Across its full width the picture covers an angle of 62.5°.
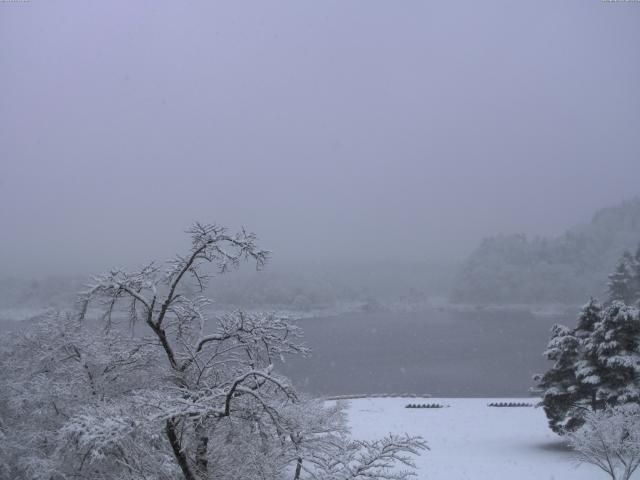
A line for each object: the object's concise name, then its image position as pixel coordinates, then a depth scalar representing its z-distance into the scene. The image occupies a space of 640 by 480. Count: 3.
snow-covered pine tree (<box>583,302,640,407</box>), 18.62
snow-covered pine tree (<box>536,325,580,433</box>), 20.34
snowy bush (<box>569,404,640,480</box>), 13.88
